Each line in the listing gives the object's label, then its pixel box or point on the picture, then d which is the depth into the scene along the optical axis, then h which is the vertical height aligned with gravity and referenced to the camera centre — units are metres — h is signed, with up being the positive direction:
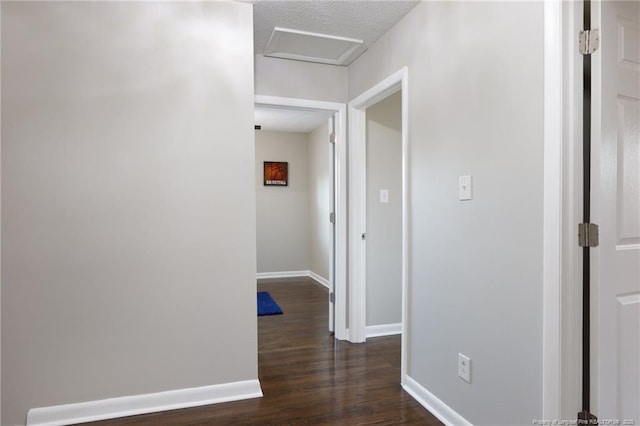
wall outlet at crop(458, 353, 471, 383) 2.01 -0.84
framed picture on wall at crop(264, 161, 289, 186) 6.43 +0.53
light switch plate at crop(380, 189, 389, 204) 3.58 +0.08
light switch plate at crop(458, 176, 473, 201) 2.00 +0.08
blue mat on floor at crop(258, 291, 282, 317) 4.34 -1.16
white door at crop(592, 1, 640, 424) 1.51 -0.02
